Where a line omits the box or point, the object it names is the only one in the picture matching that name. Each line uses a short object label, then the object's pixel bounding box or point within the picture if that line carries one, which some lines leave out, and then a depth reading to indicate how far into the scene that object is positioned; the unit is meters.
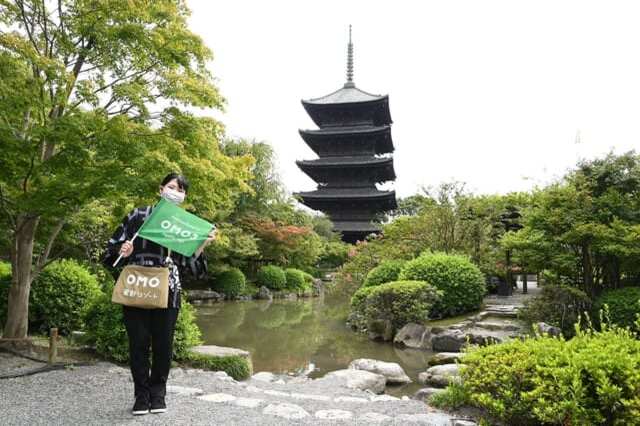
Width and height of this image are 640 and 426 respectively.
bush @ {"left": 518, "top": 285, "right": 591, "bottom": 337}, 7.57
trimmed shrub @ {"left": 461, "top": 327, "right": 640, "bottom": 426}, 2.76
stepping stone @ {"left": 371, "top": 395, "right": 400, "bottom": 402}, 4.10
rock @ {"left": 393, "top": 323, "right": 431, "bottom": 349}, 8.73
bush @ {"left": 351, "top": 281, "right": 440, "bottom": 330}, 9.19
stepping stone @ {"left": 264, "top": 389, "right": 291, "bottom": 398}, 4.18
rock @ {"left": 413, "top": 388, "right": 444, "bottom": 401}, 4.49
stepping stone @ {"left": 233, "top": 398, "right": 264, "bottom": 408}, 3.51
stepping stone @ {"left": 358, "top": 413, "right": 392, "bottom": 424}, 3.26
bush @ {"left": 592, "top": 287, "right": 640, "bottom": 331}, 6.66
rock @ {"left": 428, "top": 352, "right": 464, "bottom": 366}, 6.69
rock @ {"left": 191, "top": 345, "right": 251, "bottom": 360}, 5.30
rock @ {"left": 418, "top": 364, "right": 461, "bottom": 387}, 5.68
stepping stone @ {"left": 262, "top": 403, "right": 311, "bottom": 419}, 3.29
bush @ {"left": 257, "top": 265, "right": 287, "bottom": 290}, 19.80
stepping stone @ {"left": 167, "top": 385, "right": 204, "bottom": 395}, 3.81
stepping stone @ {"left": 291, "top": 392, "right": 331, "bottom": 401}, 3.99
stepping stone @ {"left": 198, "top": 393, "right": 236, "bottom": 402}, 3.63
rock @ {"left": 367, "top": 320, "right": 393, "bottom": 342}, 9.45
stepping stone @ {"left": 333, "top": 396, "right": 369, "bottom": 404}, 4.02
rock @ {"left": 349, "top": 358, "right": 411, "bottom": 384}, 6.17
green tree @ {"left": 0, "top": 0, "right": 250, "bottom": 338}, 4.25
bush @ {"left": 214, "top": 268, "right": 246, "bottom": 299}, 17.98
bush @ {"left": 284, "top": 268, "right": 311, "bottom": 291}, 20.77
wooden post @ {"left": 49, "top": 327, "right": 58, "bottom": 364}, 4.55
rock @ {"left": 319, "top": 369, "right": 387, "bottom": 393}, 5.32
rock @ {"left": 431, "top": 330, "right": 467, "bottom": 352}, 8.20
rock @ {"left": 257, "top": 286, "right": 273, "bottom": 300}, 19.16
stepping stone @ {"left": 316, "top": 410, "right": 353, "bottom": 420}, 3.33
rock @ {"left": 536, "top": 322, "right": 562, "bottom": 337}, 7.25
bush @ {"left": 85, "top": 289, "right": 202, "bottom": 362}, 4.74
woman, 3.17
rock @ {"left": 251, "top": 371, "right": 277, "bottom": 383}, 5.57
